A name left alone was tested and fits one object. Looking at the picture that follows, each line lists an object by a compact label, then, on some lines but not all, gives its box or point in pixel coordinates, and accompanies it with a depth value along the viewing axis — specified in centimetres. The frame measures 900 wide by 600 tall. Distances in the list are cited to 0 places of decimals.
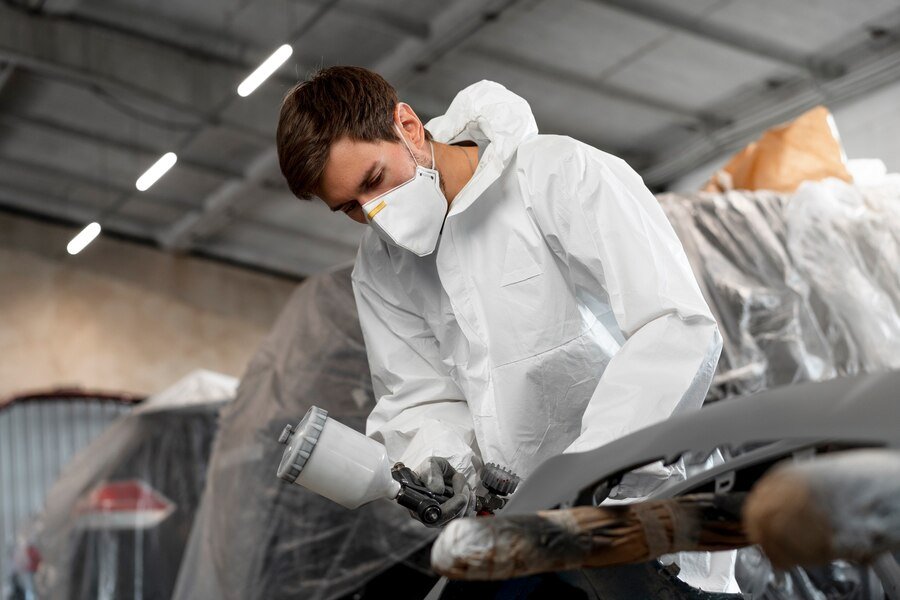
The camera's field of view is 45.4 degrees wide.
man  171
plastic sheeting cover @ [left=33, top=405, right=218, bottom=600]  512
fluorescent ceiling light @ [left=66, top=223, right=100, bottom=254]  773
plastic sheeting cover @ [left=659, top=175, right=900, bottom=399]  367
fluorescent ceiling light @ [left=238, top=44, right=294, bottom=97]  538
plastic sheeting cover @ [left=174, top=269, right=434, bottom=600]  330
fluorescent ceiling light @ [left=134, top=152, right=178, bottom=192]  651
